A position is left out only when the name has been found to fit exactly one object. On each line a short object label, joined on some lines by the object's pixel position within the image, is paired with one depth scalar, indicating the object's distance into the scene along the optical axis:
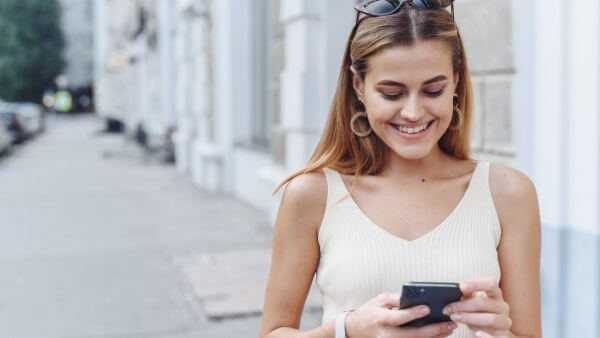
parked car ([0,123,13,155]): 22.55
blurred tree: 60.25
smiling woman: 1.81
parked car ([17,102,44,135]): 32.07
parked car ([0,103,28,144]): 27.81
